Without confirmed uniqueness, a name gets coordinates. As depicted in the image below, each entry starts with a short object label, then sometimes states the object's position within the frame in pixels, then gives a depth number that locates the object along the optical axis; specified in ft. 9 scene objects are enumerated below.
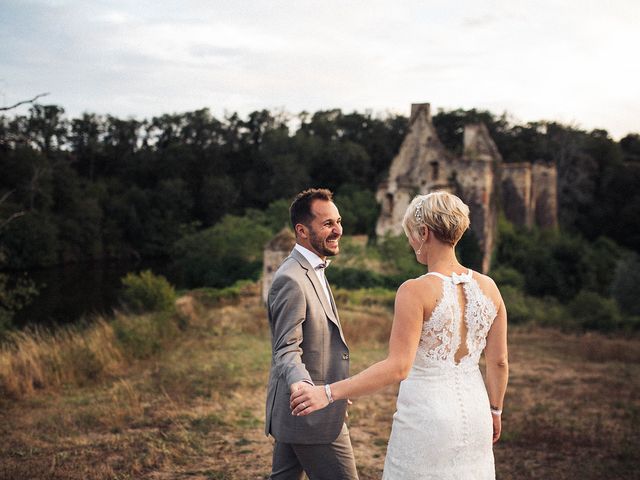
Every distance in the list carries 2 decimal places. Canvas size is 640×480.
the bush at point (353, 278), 92.12
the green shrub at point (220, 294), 76.32
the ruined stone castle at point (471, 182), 102.73
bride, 10.45
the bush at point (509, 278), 96.27
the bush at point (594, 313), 63.16
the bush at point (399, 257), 95.50
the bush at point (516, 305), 69.56
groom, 11.80
